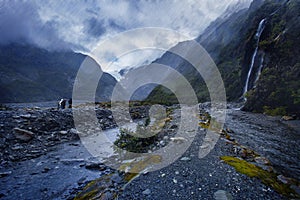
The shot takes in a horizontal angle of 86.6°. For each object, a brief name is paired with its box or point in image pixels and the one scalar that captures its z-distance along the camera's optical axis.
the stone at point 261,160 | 4.66
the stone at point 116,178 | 3.94
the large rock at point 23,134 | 7.39
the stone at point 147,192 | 3.09
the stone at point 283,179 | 3.70
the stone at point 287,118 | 13.89
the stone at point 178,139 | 5.82
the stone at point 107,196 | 3.17
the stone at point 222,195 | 2.79
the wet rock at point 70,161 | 5.98
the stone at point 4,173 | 4.84
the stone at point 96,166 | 5.37
